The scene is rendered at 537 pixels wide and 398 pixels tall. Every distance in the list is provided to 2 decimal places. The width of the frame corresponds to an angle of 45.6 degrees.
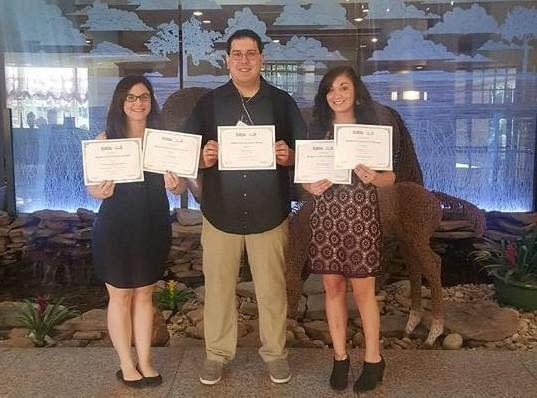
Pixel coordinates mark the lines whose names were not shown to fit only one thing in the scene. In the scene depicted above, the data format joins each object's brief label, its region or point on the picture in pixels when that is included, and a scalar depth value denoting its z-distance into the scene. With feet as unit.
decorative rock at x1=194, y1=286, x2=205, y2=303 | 14.75
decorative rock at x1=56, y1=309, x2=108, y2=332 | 13.23
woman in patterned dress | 8.62
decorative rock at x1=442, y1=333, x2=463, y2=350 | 12.14
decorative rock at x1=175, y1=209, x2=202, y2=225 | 16.12
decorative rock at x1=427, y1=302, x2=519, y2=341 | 12.60
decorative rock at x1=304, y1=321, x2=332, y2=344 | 12.85
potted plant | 13.82
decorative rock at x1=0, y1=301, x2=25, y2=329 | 13.69
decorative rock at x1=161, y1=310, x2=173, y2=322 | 13.79
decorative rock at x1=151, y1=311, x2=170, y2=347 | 12.12
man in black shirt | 8.93
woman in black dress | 8.70
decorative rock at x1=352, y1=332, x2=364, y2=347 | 12.48
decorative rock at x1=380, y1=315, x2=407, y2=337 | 12.75
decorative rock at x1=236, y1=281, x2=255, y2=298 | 14.57
